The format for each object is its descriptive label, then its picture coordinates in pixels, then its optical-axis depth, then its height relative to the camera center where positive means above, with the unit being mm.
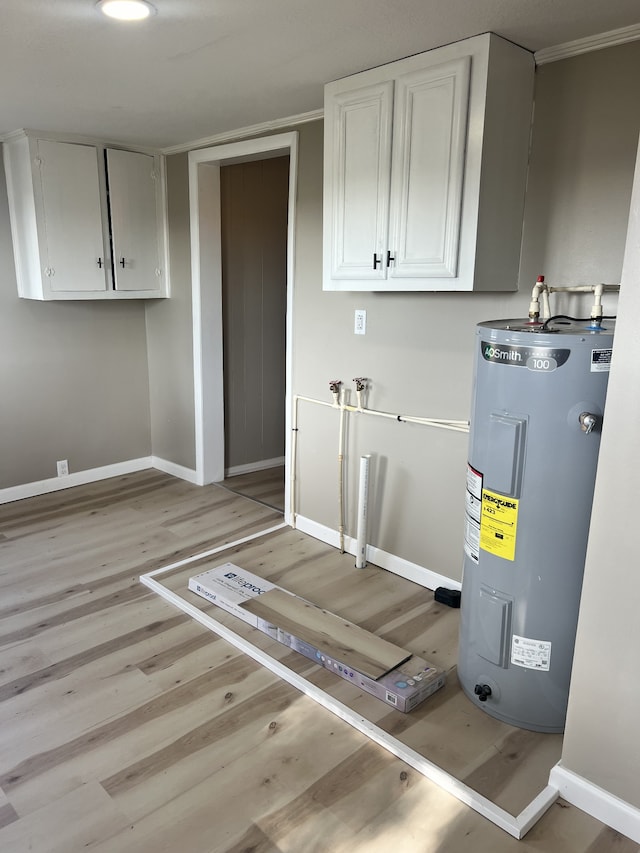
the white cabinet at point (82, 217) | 3785 +391
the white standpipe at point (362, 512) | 3215 -1172
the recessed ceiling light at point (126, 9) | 1963 +850
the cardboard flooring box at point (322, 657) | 2273 -1444
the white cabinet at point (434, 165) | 2332 +473
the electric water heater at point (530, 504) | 1892 -690
